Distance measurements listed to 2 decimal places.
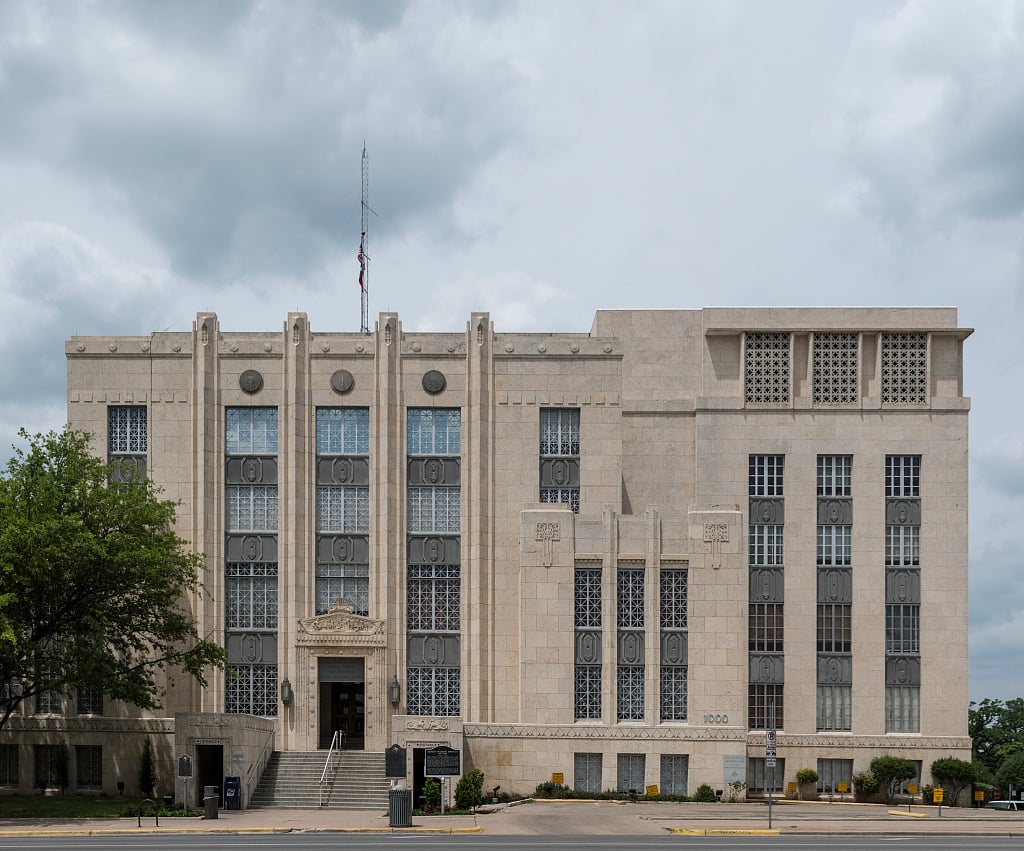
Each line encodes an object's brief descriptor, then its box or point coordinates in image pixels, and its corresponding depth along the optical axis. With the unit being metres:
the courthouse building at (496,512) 53.78
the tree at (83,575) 44.62
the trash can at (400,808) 40.69
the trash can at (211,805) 43.00
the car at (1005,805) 53.37
